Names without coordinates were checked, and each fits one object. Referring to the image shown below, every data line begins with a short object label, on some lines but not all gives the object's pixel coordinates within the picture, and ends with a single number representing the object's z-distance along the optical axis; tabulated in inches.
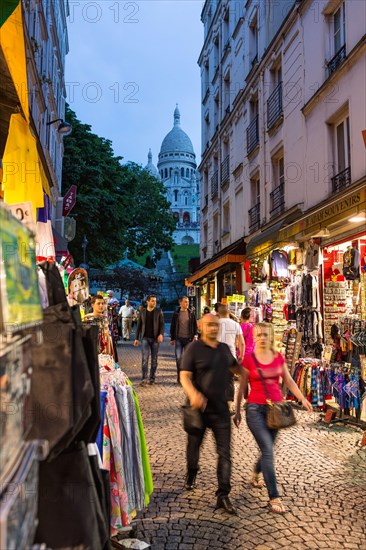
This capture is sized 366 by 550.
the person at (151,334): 400.2
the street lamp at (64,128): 550.0
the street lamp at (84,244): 815.1
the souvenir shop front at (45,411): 51.9
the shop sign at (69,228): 474.5
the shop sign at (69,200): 602.2
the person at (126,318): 853.8
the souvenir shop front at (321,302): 273.9
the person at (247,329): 374.9
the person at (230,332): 309.1
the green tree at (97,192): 893.8
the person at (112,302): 654.0
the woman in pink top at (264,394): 160.7
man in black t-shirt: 163.6
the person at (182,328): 406.9
